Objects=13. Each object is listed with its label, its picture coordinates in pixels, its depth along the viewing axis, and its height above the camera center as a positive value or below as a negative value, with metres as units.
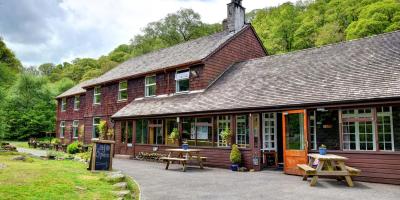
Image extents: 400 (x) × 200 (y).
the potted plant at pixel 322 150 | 10.47 -0.80
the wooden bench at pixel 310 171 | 9.41 -1.31
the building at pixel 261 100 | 11.35 +1.12
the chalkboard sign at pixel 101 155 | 11.86 -1.12
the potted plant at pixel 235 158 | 13.62 -1.36
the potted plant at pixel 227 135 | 14.52 -0.43
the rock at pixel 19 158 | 13.86 -1.41
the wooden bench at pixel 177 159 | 13.40 -1.44
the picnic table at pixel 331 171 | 9.48 -1.32
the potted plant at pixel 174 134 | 16.98 -0.46
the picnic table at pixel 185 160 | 13.46 -1.42
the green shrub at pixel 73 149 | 21.68 -1.60
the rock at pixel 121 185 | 8.41 -1.59
